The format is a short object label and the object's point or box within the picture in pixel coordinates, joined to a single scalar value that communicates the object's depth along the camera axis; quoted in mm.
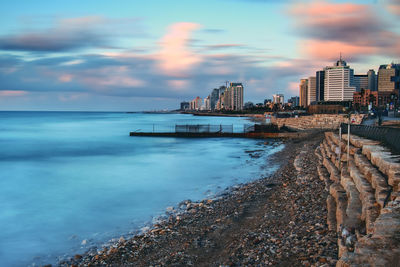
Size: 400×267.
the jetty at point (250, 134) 53962
